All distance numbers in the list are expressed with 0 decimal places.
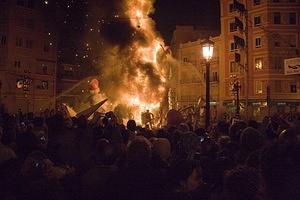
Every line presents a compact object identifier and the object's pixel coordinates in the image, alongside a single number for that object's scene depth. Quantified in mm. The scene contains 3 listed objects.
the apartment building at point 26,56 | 53159
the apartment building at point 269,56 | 54750
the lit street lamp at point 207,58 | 13930
